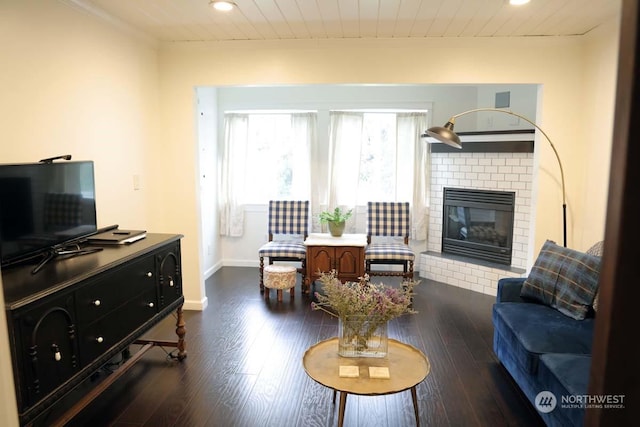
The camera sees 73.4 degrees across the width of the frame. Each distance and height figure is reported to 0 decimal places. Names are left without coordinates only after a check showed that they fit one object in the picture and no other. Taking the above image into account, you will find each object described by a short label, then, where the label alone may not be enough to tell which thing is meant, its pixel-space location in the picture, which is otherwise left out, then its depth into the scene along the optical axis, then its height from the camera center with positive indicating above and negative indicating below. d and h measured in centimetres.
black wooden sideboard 172 -67
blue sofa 204 -93
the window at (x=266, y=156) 568 +27
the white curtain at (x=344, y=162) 555 +20
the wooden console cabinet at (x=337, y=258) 462 -87
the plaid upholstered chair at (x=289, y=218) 530 -51
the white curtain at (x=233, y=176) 568 +0
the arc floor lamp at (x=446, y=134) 301 +31
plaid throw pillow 270 -67
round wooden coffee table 206 -99
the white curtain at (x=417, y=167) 546 +13
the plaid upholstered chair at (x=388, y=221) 514 -52
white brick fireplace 466 -26
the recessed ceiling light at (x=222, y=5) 289 +117
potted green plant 487 -51
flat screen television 203 -17
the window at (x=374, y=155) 553 +29
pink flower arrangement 228 -67
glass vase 232 -88
